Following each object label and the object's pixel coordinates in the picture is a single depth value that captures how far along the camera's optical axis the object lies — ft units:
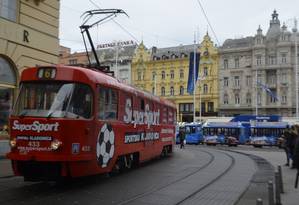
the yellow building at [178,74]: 178.61
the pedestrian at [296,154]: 26.21
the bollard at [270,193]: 16.24
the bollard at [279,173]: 23.53
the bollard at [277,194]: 20.82
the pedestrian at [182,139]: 80.95
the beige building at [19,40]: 41.63
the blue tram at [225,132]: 113.61
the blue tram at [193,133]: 117.73
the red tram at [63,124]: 23.92
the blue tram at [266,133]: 108.58
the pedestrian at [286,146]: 41.87
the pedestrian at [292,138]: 39.21
